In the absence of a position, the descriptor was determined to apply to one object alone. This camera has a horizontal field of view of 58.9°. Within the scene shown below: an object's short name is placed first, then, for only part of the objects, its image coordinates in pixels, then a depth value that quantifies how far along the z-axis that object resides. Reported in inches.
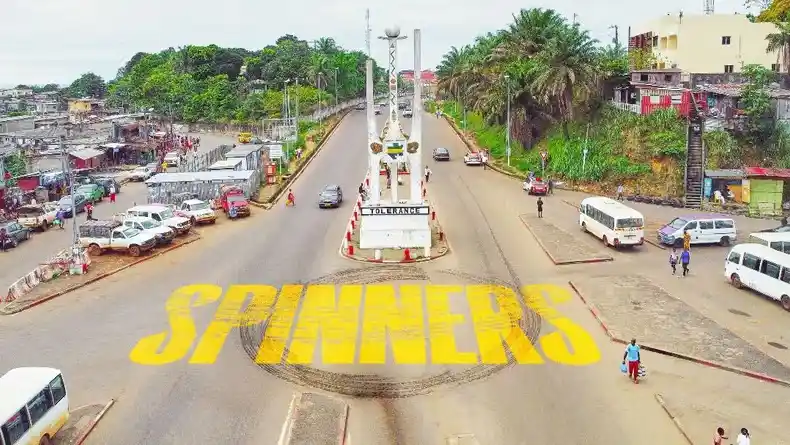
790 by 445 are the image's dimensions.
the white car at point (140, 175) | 2378.2
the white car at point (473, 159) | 2305.6
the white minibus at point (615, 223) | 1250.0
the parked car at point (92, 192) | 1882.4
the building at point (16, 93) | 6592.5
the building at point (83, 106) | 5302.7
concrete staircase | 1674.5
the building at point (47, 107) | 5215.6
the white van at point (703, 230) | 1275.8
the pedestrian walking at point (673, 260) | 1112.8
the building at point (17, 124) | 2898.4
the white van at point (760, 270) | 962.7
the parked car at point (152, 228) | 1339.8
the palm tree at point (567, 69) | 2057.1
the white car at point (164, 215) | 1419.8
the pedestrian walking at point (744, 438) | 550.8
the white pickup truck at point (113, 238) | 1288.1
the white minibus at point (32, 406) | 565.3
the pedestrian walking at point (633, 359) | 722.8
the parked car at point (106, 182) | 2062.0
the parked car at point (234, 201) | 1615.4
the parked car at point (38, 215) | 1566.2
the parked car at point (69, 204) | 1699.1
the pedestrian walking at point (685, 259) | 1106.1
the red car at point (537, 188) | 1801.2
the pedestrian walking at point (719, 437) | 555.2
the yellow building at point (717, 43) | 2388.0
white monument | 1273.4
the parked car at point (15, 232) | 1421.0
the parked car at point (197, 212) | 1546.5
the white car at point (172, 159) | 2538.9
